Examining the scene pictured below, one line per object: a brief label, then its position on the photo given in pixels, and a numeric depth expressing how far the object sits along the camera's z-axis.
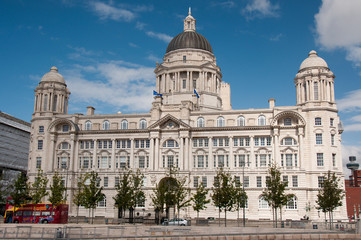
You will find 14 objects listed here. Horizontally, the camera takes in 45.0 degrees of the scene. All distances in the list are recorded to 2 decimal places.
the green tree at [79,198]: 74.88
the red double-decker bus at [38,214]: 64.69
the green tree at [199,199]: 72.29
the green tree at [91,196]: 73.56
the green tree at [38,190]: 79.25
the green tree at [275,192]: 69.50
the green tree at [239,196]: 71.75
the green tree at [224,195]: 69.56
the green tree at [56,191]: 79.31
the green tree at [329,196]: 70.44
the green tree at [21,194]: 75.69
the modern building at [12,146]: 113.19
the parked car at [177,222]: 61.98
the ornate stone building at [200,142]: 82.12
